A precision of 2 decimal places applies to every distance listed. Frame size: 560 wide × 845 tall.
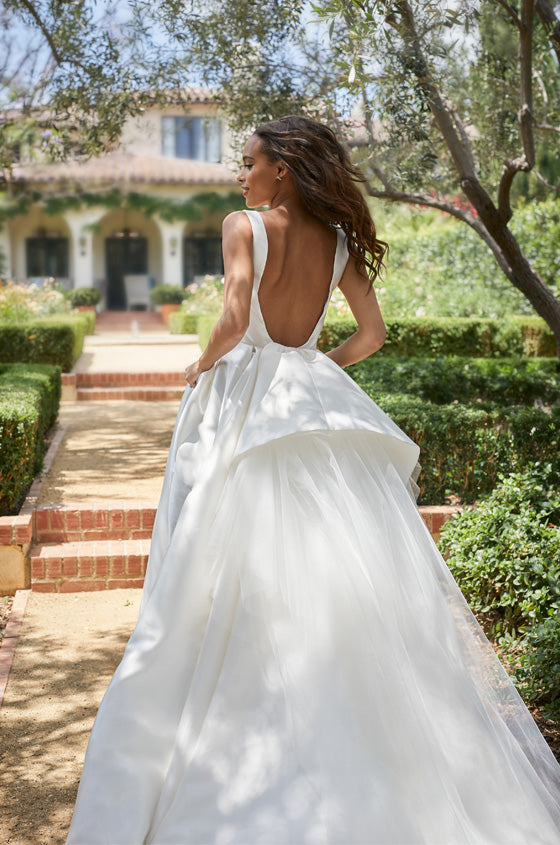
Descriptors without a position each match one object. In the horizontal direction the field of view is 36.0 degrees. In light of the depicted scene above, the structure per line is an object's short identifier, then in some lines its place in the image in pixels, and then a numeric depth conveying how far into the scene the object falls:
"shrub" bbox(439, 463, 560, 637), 3.47
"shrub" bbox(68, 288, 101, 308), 23.17
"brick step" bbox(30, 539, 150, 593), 4.65
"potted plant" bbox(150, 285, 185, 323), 24.06
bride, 2.05
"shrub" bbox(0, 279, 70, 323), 13.17
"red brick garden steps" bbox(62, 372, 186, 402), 10.64
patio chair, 25.58
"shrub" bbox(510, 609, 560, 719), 2.90
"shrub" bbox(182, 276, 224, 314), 17.67
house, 25.36
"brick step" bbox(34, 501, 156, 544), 4.97
